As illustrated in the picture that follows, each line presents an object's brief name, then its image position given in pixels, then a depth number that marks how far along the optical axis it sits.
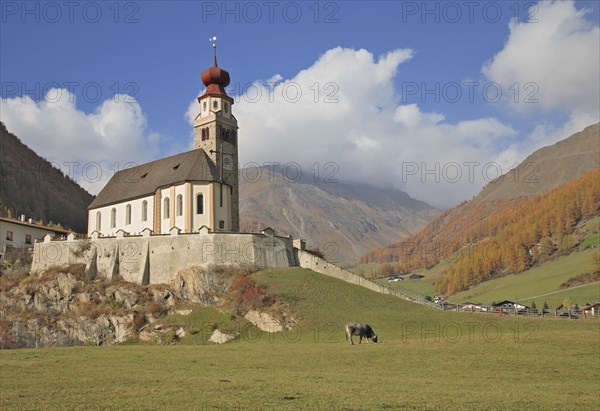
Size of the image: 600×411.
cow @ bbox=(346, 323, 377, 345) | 46.84
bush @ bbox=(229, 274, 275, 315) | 68.81
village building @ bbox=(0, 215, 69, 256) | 88.44
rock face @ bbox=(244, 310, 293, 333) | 64.94
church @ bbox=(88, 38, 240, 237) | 85.88
